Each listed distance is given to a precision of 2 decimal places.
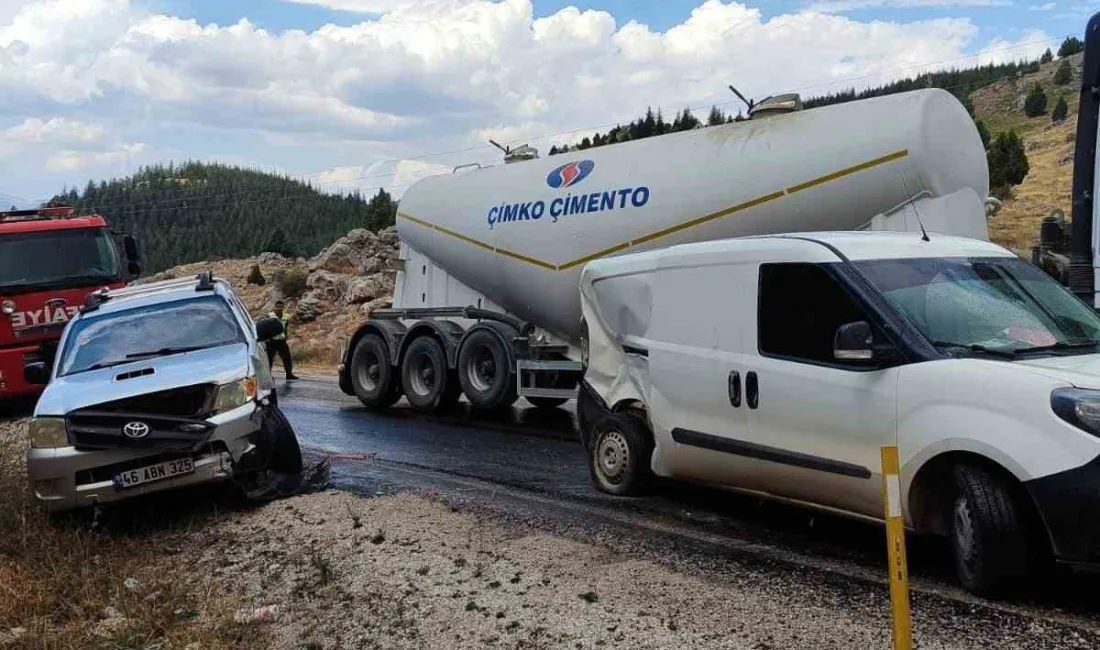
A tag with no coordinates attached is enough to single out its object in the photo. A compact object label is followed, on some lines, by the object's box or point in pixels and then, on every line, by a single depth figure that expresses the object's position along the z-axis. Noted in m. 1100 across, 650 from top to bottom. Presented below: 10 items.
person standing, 20.00
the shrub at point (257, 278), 50.65
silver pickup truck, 7.28
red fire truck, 14.00
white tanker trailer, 8.76
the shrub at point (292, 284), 39.91
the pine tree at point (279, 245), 77.94
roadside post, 3.48
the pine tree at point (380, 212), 53.59
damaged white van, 4.62
